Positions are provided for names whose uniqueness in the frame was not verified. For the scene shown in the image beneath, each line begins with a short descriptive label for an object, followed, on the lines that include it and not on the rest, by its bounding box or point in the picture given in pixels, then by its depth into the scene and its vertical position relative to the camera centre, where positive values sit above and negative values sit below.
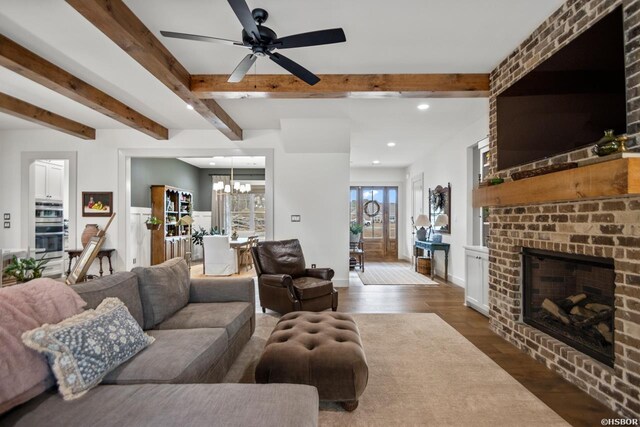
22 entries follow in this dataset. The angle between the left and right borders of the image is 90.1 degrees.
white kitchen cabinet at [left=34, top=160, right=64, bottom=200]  6.01 +0.69
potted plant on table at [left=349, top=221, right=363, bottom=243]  7.46 -0.45
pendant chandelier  8.27 +0.74
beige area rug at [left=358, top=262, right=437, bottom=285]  5.93 -1.26
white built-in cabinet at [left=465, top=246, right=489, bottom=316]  3.90 -0.82
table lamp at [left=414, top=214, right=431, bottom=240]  6.79 -0.23
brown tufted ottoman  1.89 -0.91
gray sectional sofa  1.26 -0.79
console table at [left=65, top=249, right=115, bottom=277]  5.50 -0.67
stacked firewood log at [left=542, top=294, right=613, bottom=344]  2.20 -0.78
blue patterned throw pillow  1.42 -0.64
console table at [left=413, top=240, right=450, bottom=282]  6.11 -0.67
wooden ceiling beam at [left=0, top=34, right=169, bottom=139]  2.87 +1.42
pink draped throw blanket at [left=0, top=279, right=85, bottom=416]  1.31 -0.52
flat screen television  2.00 +0.87
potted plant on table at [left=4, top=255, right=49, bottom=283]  3.08 -0.55
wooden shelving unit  7.21 -0.18
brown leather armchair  3.71 -0.83
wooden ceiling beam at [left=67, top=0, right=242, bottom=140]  2.10 +1.35
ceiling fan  2.06 +1.23
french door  9.28 -0.11
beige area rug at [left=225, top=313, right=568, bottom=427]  1.92 -1.23
